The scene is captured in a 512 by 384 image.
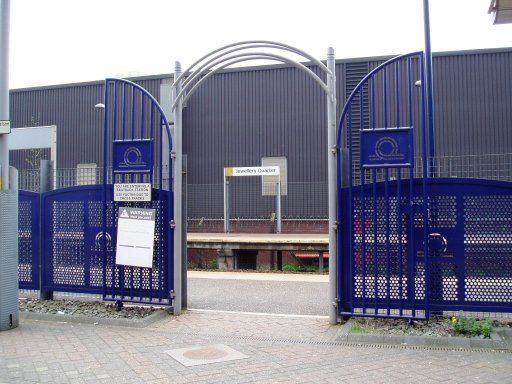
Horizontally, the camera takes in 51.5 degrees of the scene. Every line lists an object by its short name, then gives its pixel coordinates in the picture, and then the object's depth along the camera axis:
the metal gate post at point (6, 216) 7.44
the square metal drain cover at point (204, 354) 6.04
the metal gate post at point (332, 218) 7.54
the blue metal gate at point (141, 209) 8.27
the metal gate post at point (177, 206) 8.26
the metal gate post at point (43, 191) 9.08
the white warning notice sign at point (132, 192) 8.21
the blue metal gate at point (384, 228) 7.07
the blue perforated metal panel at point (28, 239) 9.15
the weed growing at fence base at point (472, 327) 6.54
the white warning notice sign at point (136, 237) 8.14
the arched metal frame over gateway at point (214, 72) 7.56
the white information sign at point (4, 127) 7.48
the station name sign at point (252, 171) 19.98
